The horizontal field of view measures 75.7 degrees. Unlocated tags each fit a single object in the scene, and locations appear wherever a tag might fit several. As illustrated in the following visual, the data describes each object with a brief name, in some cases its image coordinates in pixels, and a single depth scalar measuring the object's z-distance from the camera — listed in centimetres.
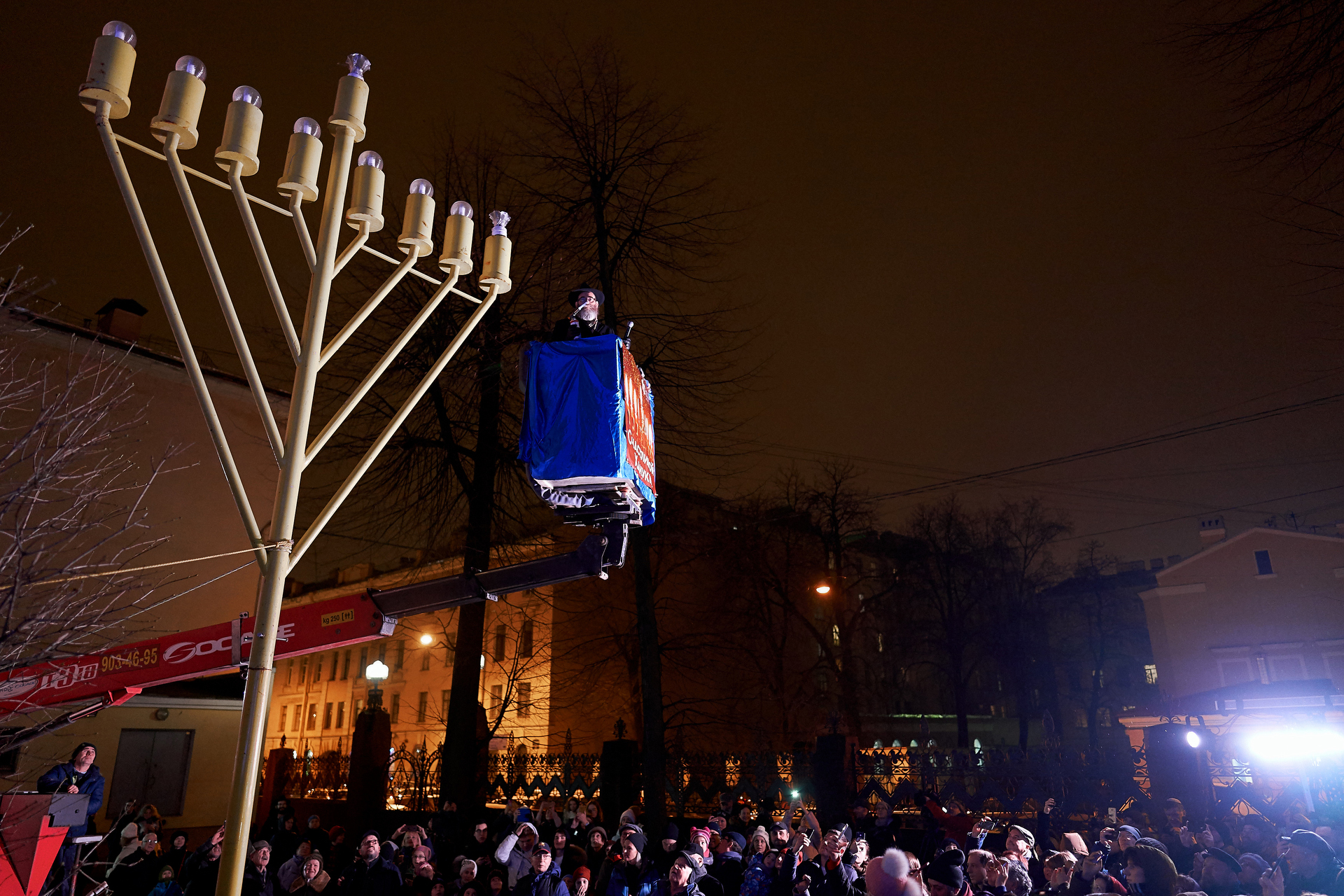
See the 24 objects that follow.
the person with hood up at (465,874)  991
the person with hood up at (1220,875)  798
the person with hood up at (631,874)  941
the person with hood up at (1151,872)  711
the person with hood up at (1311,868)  732
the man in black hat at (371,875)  932
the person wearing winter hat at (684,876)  805
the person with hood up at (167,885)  939
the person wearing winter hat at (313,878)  923
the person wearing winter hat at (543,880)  866
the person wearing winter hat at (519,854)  1055
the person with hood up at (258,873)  908
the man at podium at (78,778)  823
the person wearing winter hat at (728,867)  970
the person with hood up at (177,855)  1030
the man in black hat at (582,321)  542
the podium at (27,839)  527
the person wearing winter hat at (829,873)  788
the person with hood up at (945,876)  611
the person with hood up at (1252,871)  811
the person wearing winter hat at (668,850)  1096
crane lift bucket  493
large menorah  341
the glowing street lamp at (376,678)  1709
